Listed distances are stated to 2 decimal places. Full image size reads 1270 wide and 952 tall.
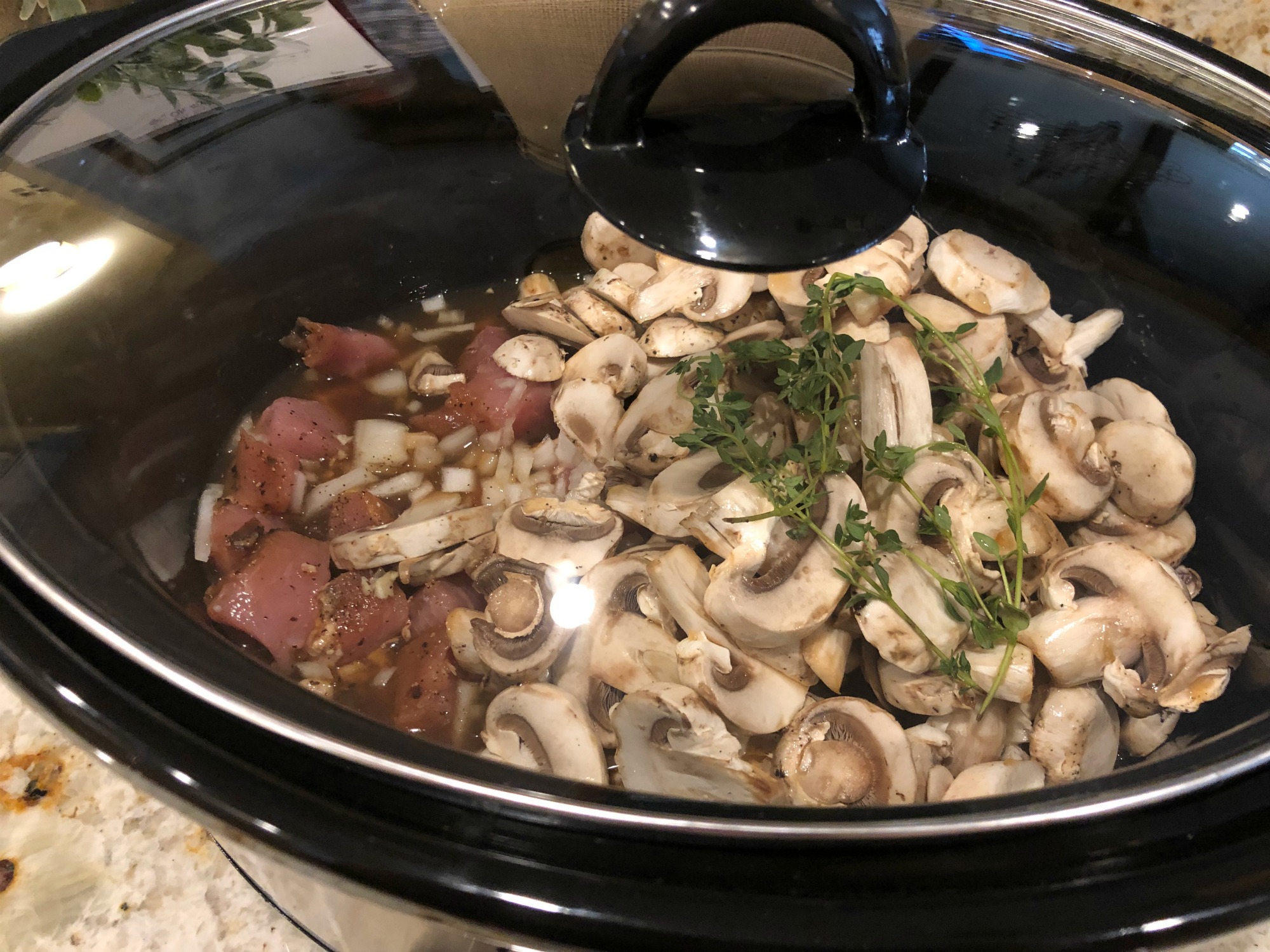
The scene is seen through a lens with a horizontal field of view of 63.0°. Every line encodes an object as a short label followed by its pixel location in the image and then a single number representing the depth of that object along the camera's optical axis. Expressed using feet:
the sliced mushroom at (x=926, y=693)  0.94
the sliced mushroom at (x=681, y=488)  1.04
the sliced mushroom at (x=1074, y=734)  0.91
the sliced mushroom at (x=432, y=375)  1.39
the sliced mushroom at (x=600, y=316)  1.28
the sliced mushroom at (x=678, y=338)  1.20
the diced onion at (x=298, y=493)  1.22
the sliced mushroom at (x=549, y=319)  1.30
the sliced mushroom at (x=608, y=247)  1.32
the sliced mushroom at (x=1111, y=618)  0.97
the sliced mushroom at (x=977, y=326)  1.15
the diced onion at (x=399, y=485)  1.28
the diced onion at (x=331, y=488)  1.24
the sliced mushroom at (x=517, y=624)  0.97
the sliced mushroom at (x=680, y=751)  0.84
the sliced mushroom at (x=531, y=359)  1.29
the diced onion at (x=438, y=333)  1.45
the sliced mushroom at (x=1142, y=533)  1.09
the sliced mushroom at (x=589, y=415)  1.18
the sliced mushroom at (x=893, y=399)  1.04
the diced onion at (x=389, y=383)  1.40
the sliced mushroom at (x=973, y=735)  0.95
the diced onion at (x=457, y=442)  1.33
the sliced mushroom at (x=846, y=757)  0.90
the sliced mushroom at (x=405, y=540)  1.13
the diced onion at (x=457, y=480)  1.26
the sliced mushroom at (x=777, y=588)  0.94
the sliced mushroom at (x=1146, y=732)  0.91
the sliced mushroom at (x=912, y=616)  0.94
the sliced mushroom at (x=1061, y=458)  1.08
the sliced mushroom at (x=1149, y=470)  1.09
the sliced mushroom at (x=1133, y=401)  1.17
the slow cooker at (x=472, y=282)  0.74
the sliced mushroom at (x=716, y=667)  0.93
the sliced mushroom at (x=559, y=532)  1.05
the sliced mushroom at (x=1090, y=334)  1.20
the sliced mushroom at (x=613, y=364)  1.21
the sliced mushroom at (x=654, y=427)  1.11
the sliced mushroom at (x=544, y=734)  0.87
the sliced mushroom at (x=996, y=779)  0.86
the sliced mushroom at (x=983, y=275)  1.17
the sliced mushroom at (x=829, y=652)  0.97
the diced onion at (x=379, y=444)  1.33
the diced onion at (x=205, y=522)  1.07
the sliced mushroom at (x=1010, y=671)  0.95
